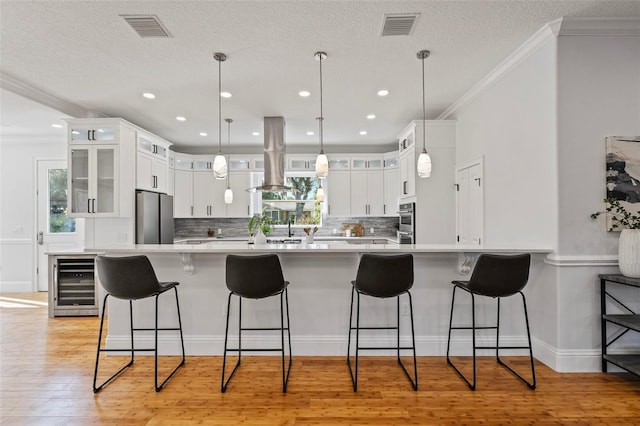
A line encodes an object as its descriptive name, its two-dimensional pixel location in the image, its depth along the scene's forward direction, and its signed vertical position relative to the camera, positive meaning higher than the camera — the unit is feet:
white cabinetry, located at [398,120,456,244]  15.31 +1.20
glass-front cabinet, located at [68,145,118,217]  14.69 +1.52
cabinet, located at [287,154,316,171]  21.81 +3.42
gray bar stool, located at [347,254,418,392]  7.92 -1.50
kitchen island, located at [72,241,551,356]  9.90 -2.77
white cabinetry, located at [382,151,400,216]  20.95 +1.81
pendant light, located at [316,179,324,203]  18.98 +1.06
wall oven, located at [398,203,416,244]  15.71 -0.52
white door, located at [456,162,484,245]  12.88 +0.36
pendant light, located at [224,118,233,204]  16.03 +0.97
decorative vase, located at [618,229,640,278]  8.09 -1.02
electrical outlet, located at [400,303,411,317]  9.90 -2.89
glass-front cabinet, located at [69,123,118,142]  14.65 +3.59
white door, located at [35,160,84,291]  18.99 -0.34
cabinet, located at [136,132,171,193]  15.99 +2.62
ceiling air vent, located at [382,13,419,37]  8.19 +4.84
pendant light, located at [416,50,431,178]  10.69 +1.55
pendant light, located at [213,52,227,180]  11.09 +1.62
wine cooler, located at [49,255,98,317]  14.39 -3.08
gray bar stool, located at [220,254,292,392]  7.98 -1.53
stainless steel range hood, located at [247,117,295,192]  16.16 +3.03
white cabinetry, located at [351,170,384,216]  21.40 +1.31
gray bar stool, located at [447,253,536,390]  7.93 -1.52
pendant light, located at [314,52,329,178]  10.54 +1.55
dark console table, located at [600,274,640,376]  7.89 -2.69
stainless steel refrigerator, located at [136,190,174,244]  15.48 -0.17
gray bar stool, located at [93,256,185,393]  7.98 -1.55
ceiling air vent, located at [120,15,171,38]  8.17 +4.85
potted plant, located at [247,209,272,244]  11.18 -0.47
